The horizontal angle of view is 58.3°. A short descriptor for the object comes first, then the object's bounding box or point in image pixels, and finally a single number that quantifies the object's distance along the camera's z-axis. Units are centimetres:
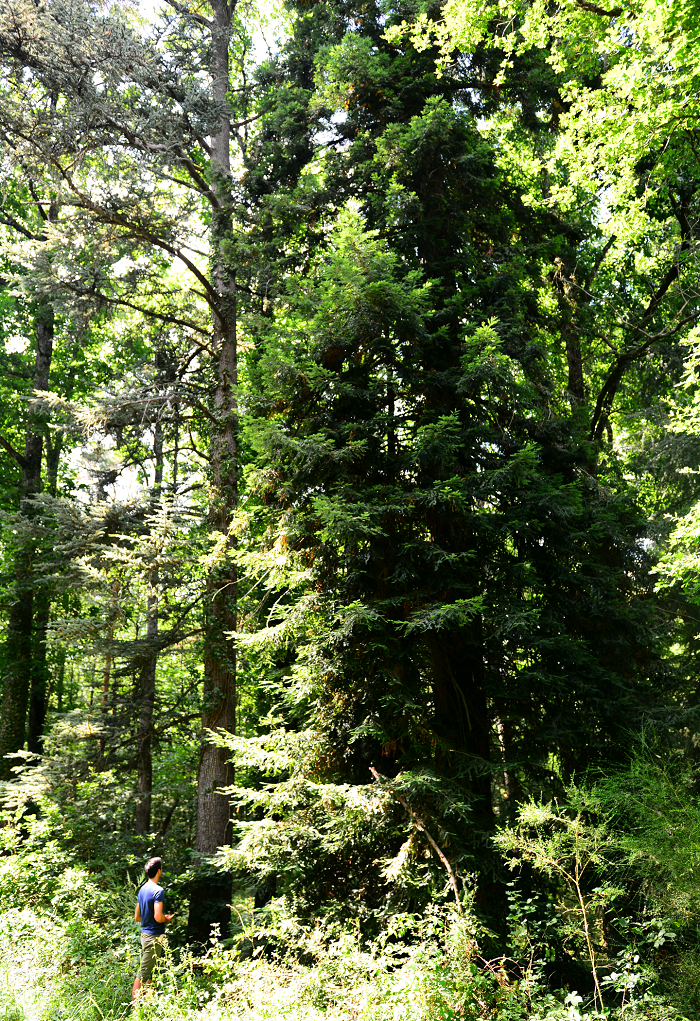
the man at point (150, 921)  648
